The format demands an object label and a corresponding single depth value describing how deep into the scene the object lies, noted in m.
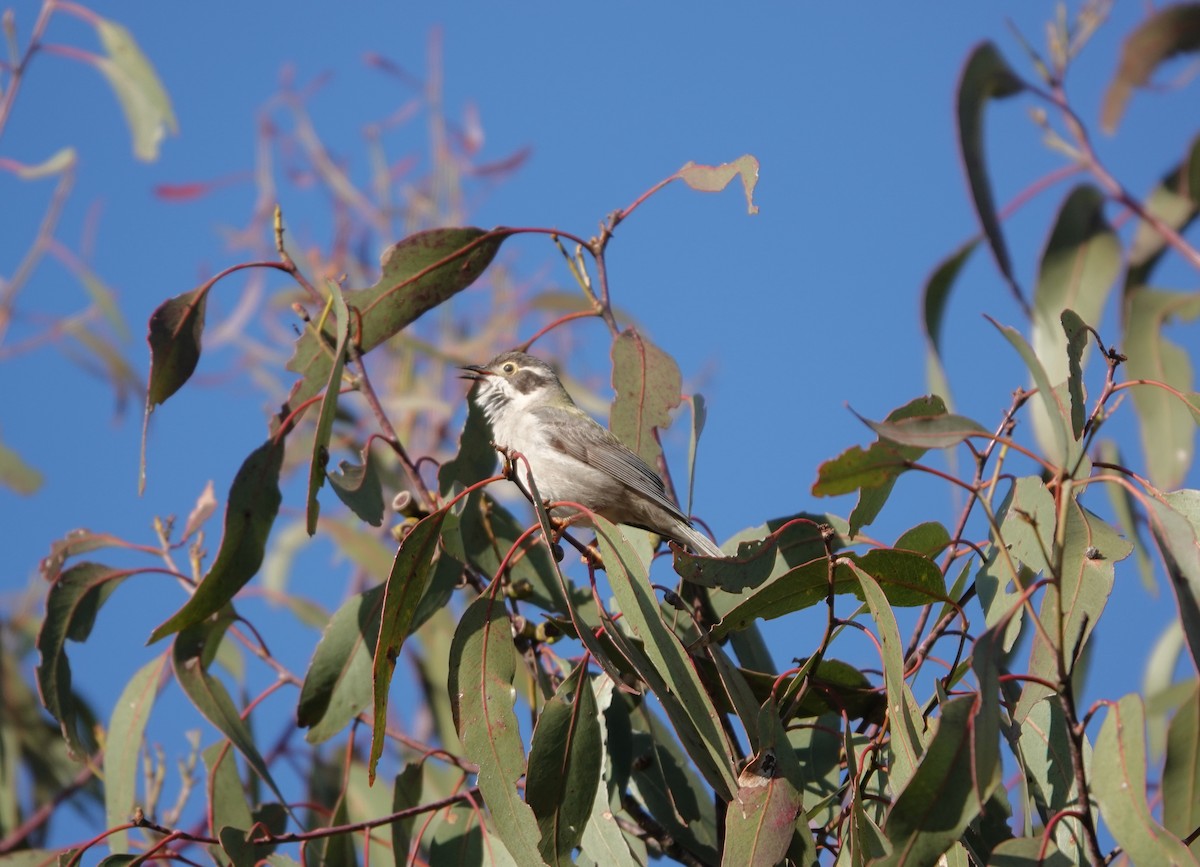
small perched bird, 9.70
